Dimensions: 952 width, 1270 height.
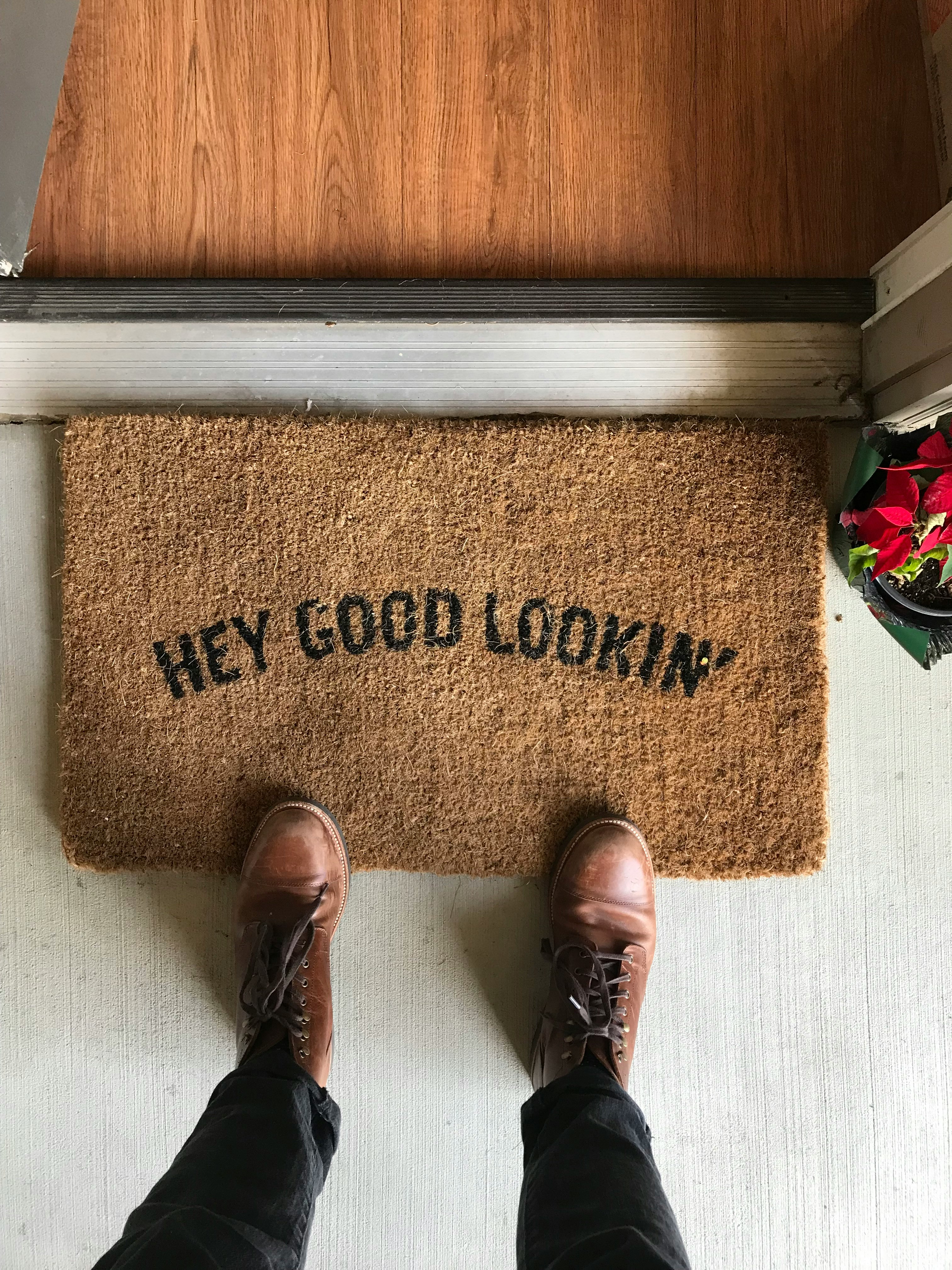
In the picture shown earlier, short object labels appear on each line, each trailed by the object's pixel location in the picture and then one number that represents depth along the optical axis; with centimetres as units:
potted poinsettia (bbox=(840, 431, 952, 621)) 84
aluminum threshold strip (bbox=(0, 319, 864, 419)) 109
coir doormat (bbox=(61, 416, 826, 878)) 108
